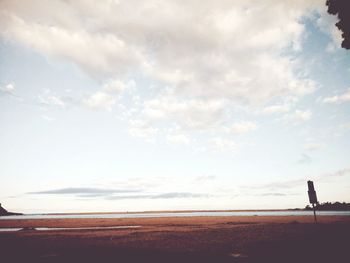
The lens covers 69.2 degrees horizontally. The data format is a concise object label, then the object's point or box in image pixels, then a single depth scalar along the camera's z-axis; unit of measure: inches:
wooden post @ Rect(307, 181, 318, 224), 617.3
